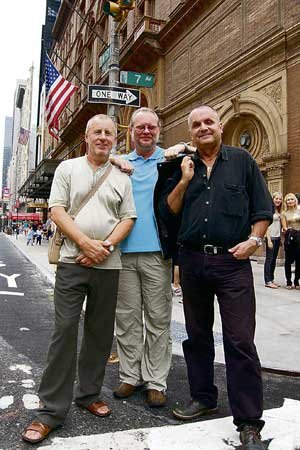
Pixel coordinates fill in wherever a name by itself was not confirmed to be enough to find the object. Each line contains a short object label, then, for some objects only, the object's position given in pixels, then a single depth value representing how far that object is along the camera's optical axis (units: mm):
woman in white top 9156
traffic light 6477
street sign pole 7322
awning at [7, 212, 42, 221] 60500
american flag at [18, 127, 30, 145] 52531
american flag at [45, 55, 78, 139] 14539
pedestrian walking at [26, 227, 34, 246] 31081
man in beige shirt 2777
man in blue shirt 3342
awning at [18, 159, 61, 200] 27078
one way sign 6789
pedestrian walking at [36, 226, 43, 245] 33000
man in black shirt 2645
